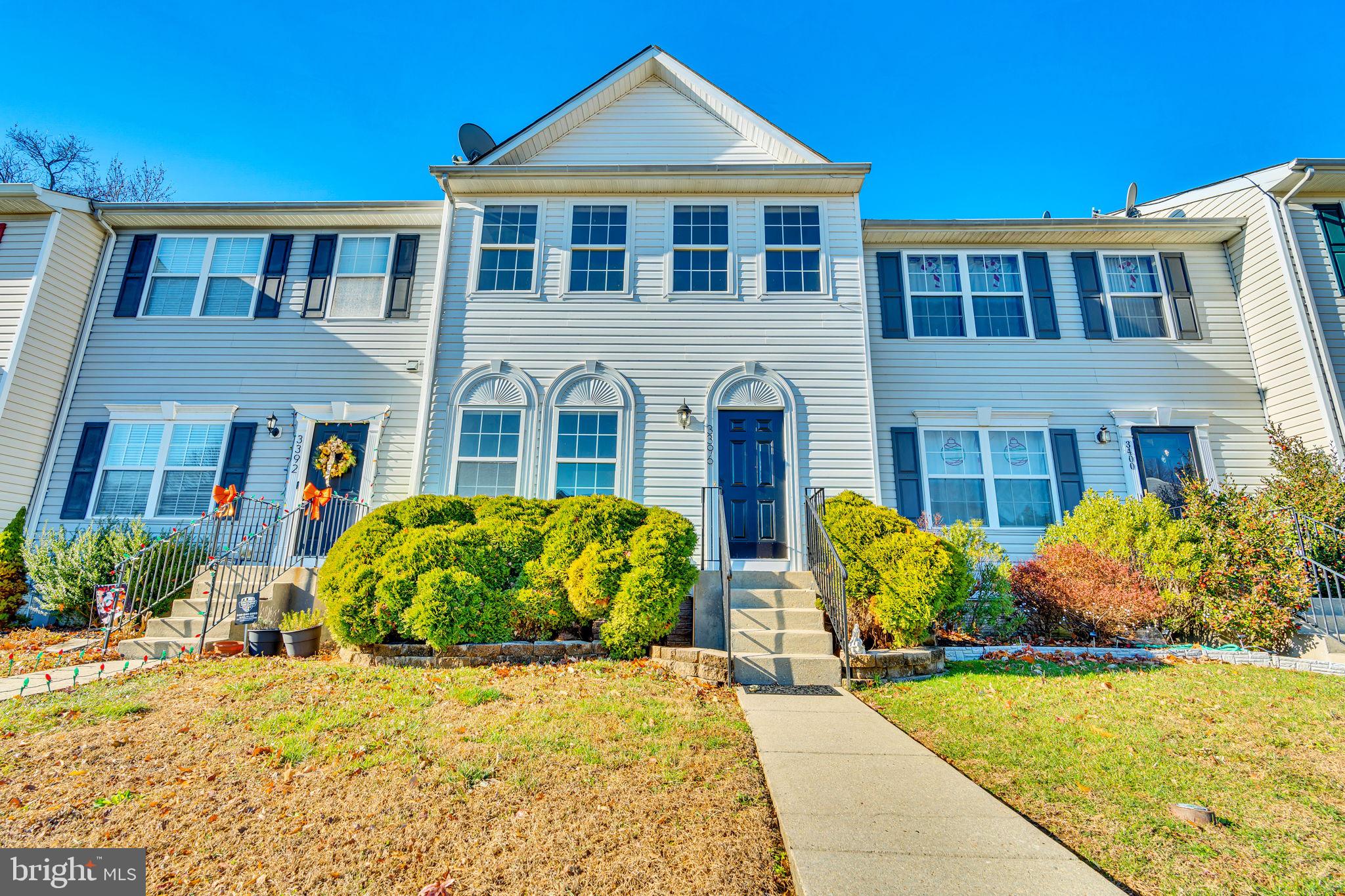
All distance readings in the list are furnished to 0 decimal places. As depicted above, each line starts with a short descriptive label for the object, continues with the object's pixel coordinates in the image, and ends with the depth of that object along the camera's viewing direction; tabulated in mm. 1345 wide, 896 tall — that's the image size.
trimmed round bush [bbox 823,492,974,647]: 6121
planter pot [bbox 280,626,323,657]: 6477
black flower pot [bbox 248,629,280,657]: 6496
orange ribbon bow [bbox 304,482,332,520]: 8117
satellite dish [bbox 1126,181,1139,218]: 11555
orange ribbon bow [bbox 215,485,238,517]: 8266
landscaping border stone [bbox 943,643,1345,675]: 6605
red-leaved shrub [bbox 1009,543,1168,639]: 7242
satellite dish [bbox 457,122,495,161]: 10781
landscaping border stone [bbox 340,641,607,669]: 5977
